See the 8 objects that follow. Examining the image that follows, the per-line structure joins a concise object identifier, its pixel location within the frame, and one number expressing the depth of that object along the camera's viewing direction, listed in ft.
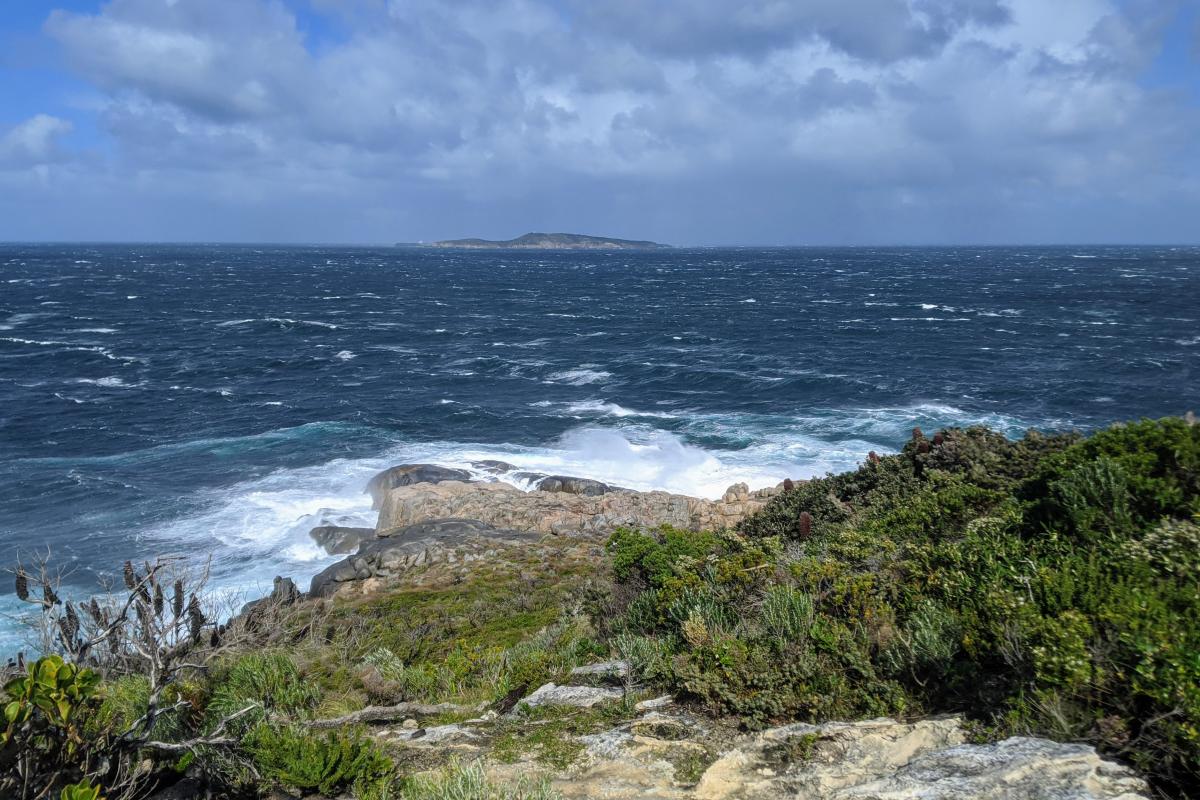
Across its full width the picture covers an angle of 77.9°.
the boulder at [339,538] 82.48
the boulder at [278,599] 49.67
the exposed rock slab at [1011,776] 13.61
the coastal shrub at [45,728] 14.52
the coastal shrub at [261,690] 25.44
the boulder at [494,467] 104.42
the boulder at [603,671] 25.66
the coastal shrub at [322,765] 18.57
